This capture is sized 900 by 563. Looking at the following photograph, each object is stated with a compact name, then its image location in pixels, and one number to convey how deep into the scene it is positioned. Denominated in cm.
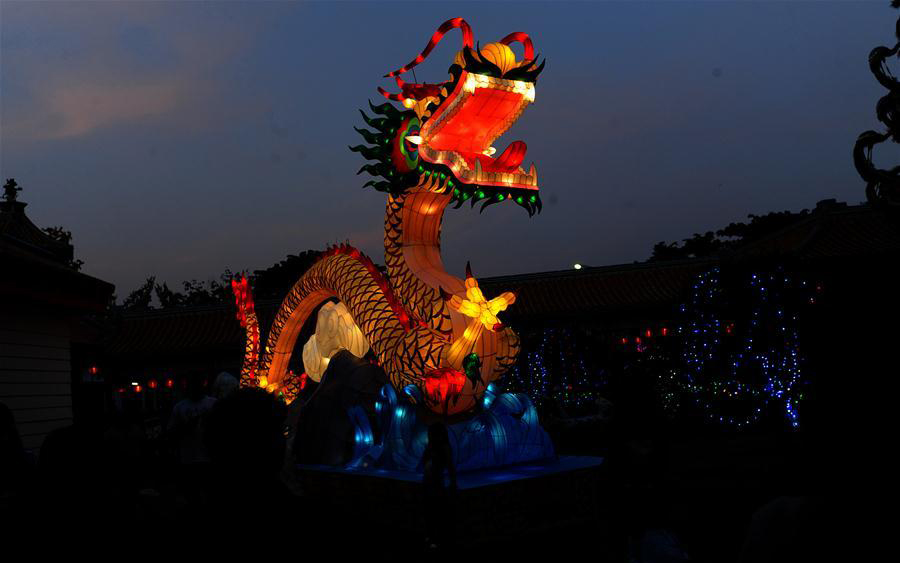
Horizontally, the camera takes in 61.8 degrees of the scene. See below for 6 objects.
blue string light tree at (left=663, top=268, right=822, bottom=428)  1198
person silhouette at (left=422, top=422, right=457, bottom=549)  534
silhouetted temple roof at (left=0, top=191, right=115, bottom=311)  690
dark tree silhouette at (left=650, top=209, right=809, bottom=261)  3669
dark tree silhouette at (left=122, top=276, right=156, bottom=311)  2802
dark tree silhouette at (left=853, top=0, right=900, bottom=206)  816
